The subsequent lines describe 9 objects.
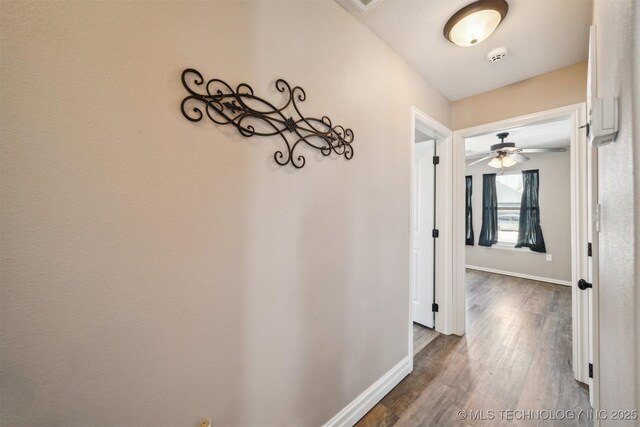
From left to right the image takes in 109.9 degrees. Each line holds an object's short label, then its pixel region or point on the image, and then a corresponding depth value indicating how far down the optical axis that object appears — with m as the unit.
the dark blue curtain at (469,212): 5.22
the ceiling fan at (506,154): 3.24
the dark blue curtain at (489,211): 4.93
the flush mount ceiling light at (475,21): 1.31
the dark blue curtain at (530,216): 4.43
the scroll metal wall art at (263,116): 0.83
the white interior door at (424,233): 2.54
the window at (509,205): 4.74
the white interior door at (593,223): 1.10
